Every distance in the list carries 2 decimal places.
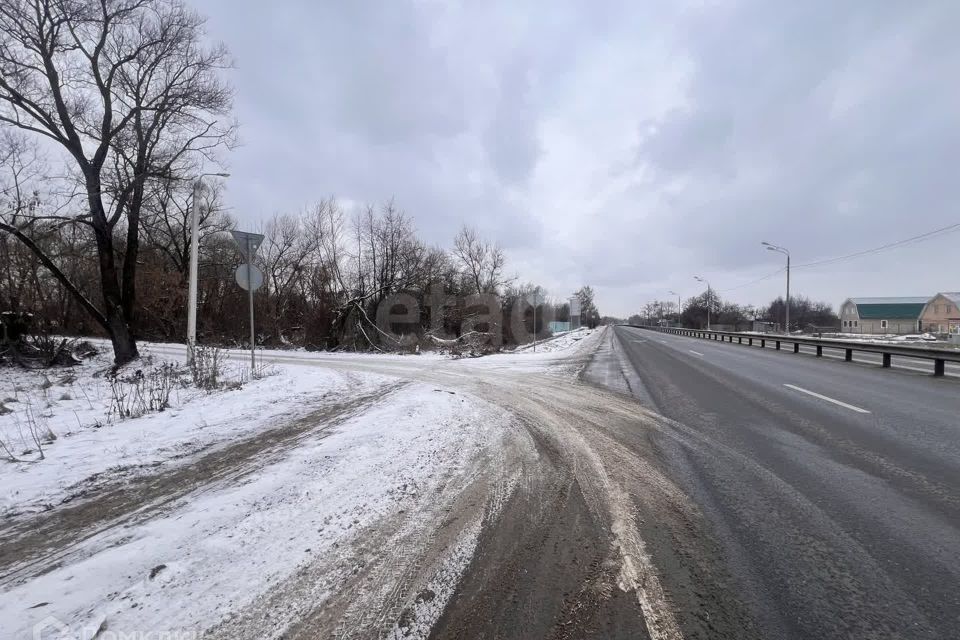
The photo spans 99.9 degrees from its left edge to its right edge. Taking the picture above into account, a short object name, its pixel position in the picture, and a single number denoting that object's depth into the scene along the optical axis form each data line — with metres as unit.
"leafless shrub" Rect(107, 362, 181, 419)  6.74
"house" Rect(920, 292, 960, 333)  63.94
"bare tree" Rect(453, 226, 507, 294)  52.03
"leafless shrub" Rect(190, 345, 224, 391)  8.94
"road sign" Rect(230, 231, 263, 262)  10.59
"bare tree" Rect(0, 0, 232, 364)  12.33
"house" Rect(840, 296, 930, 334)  70.88
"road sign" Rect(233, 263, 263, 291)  10.07
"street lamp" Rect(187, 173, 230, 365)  11.07
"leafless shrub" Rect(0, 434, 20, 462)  4.58
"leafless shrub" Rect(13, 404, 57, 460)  5.05
